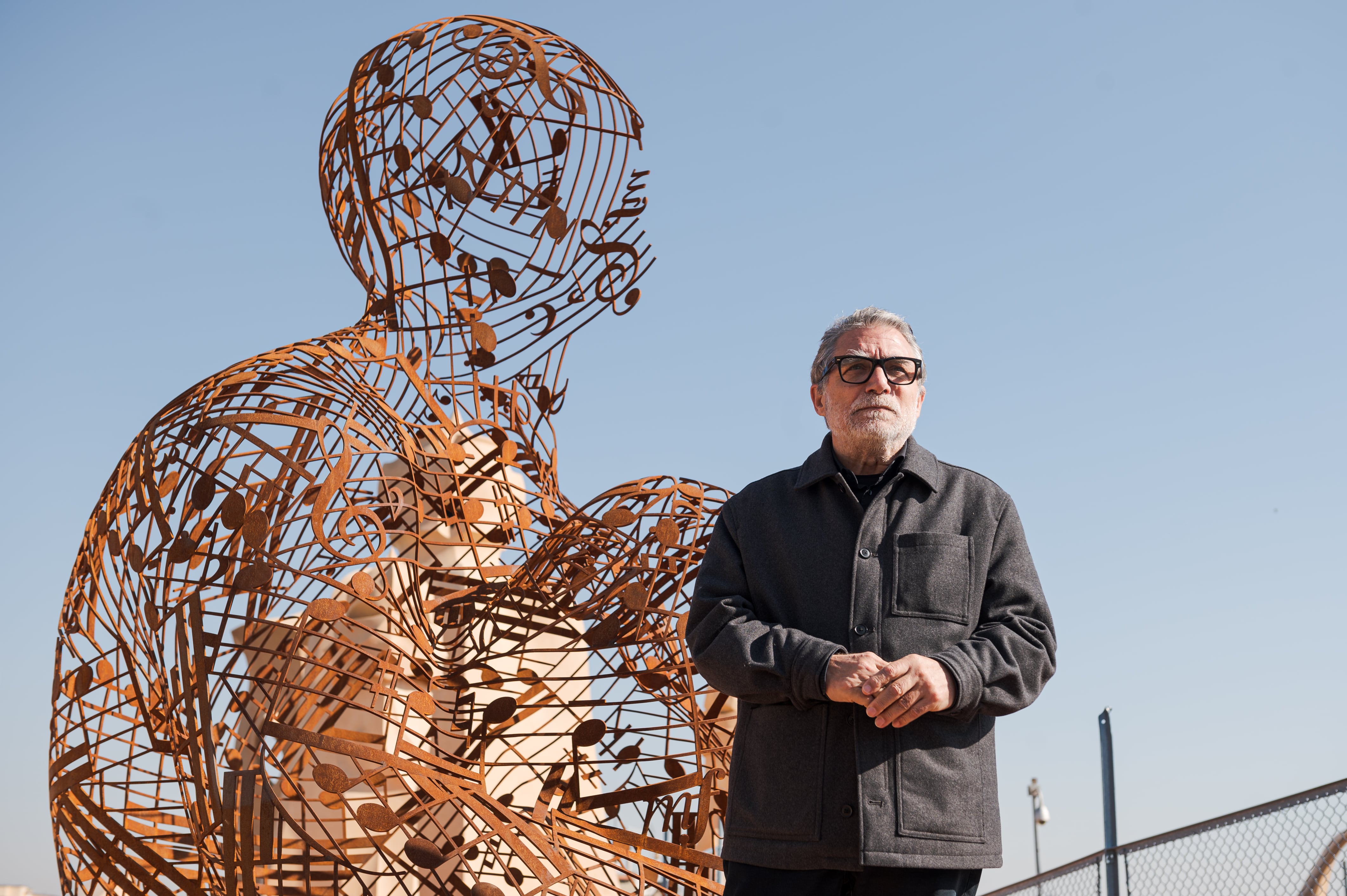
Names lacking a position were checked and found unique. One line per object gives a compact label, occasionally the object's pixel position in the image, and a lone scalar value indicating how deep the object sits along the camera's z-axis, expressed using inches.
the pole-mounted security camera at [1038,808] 546.9
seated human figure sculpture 93.5
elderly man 67.8
